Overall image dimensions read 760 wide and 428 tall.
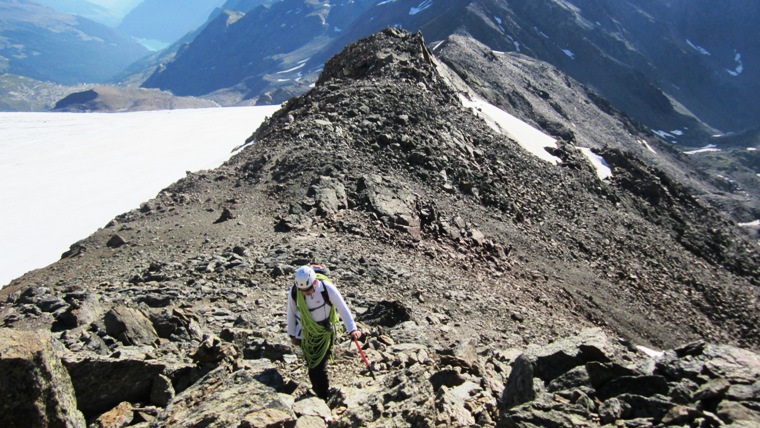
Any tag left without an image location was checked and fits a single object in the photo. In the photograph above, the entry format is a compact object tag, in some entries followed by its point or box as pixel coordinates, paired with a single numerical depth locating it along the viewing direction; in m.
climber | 6.93
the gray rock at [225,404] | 5.04
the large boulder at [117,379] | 5.89
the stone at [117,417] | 5.58
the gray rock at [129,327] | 7.56
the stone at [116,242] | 14.15
